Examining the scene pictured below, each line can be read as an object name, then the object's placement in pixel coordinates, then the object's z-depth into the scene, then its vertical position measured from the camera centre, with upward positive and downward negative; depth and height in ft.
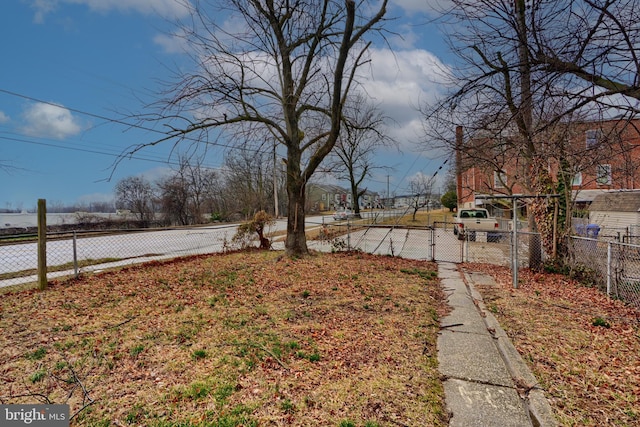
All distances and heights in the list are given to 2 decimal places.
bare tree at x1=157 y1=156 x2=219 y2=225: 96.53 +6.21
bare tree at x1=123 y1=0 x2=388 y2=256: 21.66 +9.27
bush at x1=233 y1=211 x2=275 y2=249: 34.96 -1.95
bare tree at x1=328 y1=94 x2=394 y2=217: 84.28 +12.74
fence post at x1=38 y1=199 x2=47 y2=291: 17.66 -1.49
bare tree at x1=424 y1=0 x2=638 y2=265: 8.63 +4.48
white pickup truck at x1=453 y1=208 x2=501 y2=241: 47.26 -2.07
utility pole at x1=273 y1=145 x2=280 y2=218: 29.16 +5.70
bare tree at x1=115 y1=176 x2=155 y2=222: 93.71 +5.40
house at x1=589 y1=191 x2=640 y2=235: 50.79 -0.89
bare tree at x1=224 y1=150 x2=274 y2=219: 104.11 +9.11
